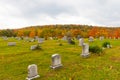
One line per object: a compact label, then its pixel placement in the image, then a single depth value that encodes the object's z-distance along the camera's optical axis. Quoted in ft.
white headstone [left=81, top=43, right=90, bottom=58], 34.69
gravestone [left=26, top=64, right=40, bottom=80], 24.50
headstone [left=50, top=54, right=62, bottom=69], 28.19
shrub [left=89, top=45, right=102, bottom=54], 37.51
